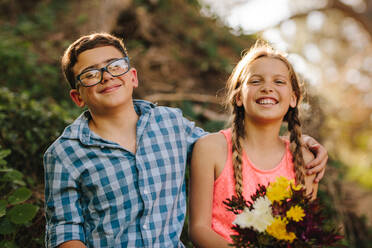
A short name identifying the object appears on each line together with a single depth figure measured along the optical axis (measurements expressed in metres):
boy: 2.13
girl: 2.44
